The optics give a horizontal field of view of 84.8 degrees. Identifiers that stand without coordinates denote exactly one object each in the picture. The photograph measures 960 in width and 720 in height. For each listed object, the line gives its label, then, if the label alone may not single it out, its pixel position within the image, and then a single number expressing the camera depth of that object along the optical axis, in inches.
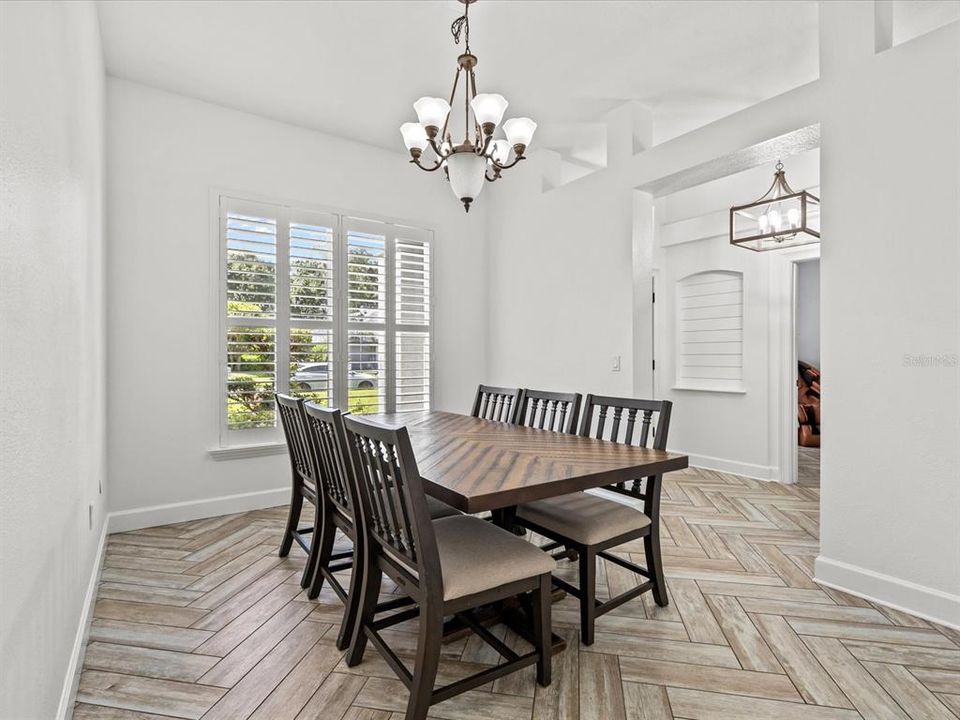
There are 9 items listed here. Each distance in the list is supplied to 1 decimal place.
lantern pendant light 134.6
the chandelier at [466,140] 94.4
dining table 65.3
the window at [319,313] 151.5
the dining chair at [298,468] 99.2
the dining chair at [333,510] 79.5
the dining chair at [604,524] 81.3
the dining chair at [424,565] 62.0
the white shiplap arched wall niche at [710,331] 194.1
